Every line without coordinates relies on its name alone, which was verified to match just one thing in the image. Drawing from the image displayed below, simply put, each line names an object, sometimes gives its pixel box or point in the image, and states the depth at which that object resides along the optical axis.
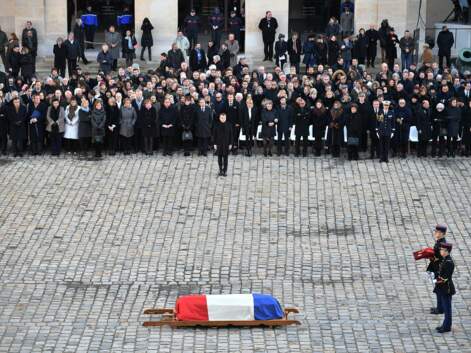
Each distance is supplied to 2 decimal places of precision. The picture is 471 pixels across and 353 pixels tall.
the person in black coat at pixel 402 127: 33.16
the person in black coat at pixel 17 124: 33.00
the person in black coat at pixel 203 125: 33.09
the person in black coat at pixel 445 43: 41.62
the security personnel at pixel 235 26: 43.34
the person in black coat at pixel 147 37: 42.53
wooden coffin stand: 22.77
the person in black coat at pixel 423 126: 33.12
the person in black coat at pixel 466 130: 33.41
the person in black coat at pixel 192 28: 42.47
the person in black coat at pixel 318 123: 33.34
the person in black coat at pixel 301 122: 33.38
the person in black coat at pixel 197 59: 39.69
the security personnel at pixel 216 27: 42.34
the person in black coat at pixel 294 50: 40.84
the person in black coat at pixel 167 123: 33.19
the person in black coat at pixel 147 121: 33.19
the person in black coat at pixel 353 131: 32.84
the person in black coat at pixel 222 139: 31.33
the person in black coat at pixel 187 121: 33.12
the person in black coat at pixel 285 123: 33.38
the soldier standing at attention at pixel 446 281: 22.62
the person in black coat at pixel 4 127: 33.19
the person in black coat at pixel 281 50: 40.91
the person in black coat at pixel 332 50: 40.38
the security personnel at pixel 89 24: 44.38
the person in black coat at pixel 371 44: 41.34
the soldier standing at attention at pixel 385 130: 32.72
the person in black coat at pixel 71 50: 40.41
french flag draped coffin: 22.72
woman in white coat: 33.19
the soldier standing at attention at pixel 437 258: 22.80
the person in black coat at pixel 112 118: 33.25
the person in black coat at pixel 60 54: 40.34
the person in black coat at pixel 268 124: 33.31
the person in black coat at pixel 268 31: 42.38
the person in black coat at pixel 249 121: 33.38
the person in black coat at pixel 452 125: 33.31
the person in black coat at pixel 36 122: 33.12
